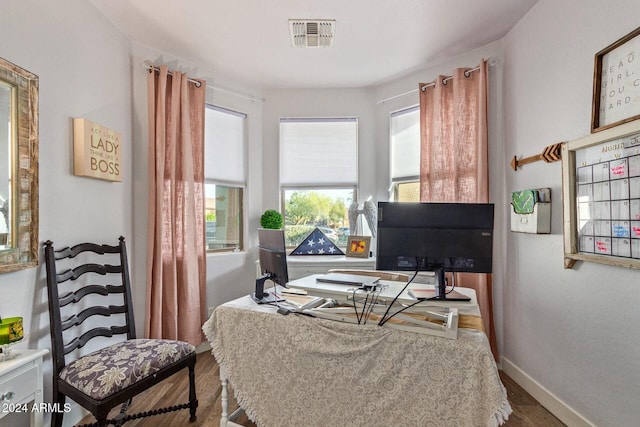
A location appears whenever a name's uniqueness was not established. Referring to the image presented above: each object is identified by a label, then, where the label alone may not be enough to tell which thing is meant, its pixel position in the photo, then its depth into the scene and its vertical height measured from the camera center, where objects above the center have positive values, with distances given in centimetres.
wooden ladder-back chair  161 -78
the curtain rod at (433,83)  268 +120
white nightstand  126 -70
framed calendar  152 +8
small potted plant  331 -6
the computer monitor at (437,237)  155 -12
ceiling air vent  237 +139
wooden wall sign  201 +42
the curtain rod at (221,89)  266 +122
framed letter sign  150 +63
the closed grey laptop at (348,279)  178 -39
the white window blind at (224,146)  317 +69
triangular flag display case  351 -36
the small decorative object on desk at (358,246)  334 -35
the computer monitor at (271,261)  179 -28
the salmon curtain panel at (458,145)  264 +58
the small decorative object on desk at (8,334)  135 -51
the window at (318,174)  358 +43
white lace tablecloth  132 -74
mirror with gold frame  153 +23
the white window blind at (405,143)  324 +71
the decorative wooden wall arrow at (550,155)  198 +37
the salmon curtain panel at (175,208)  263 +5
